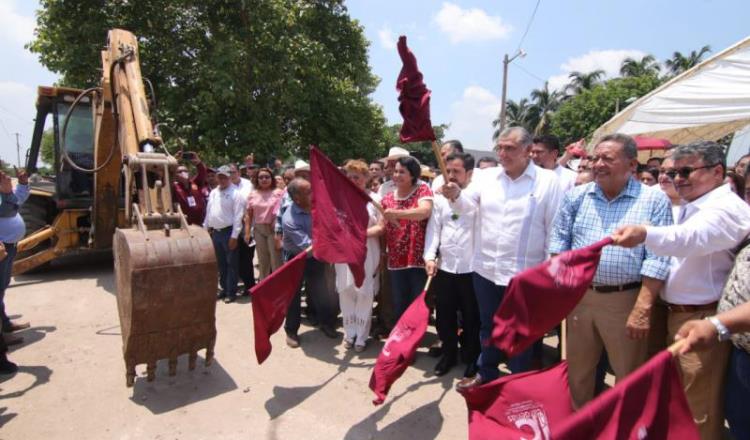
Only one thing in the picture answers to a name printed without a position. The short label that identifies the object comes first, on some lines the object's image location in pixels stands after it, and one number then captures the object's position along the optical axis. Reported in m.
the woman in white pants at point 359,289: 4.54
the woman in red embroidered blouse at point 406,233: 4.15
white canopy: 4.64
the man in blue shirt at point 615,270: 2.47
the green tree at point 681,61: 35.88
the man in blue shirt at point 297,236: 4.79
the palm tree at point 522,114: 39.91
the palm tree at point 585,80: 36.38
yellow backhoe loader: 3.21
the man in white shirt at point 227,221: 6.11
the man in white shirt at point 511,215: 3.07
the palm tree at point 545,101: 38.91
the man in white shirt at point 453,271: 3.85
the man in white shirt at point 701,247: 2.18
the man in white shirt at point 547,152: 4.38
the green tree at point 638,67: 35.28
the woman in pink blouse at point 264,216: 5.88
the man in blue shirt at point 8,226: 4.36
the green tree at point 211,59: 12.02
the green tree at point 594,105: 26.64
